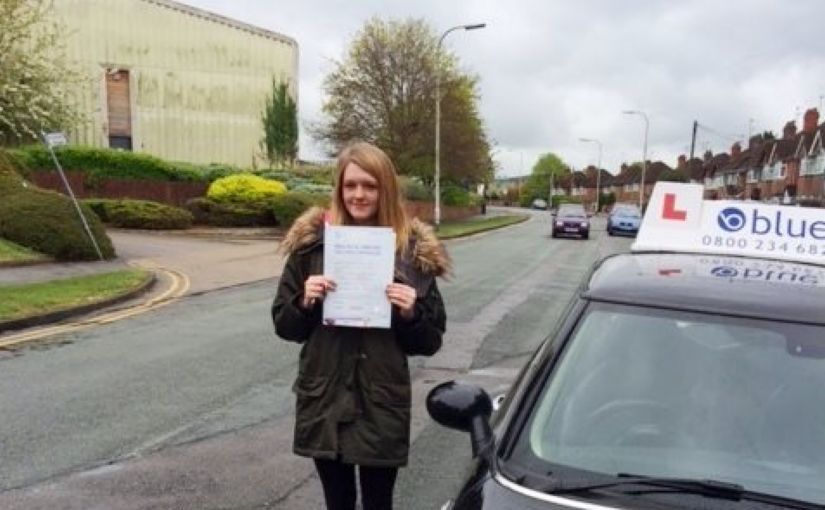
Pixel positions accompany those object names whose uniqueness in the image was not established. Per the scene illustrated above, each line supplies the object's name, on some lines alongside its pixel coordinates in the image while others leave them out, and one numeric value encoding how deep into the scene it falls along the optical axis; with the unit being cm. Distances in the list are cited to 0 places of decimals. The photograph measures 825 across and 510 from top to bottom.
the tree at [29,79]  2394
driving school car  241
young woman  320
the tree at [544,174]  14199
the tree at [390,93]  4375
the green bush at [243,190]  3350
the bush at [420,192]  4468
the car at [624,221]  4173
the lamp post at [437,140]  3894
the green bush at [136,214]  3045
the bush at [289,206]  3256
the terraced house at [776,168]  7025
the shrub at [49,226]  1822
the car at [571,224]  3894
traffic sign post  1723
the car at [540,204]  11468
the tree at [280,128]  5116
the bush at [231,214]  3325
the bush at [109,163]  3356
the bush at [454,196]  5603
